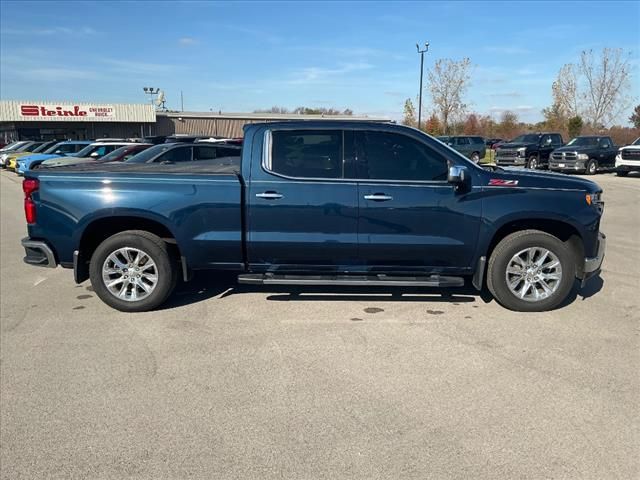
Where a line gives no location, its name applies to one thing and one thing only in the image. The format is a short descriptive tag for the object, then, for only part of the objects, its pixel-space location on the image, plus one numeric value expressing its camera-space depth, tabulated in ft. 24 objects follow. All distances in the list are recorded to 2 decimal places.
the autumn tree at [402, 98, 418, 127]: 191.62
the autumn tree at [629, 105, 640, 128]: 170.31
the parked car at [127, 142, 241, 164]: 40.70
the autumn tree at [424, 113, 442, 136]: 167.53
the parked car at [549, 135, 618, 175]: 77.20
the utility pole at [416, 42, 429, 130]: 133.82
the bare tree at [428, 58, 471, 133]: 160.56
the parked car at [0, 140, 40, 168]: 102.01
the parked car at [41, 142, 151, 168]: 55.00
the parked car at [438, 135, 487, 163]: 103.81
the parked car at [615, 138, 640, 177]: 73.20
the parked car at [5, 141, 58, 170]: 89.26
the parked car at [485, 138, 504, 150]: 158.85
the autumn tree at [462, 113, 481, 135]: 186.15
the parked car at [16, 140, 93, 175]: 74.54
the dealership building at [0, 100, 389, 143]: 154.61
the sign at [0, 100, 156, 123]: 152.56
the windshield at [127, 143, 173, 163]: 40.28
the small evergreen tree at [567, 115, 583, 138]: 144.77
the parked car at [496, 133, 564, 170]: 84.53
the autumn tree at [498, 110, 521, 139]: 206.49
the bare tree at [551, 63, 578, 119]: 159.94
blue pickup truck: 16.66
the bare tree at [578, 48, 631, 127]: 144.15
